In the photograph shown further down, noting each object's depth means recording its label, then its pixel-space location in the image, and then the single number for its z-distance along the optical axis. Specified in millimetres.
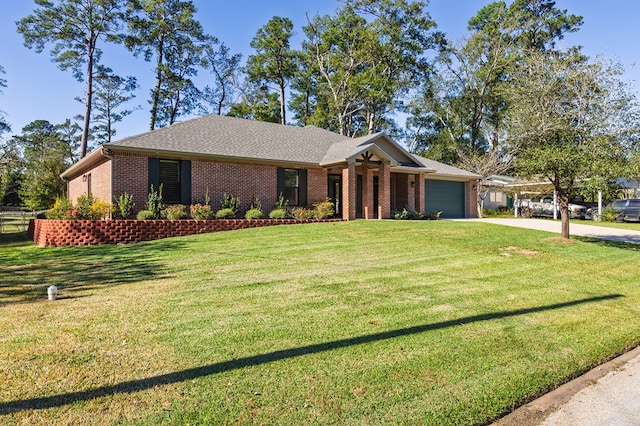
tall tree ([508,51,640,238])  10922
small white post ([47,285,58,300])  5602
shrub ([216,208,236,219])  14547
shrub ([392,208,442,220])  18516
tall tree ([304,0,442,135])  34031
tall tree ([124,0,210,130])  31984
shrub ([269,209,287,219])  15805
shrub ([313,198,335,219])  16531
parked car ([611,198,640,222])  24234
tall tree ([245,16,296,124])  35250
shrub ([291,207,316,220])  16344
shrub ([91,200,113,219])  12930
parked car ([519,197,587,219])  27016
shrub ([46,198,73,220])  12984
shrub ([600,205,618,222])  24688
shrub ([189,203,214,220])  13992
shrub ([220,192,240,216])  15430
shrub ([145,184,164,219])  14016
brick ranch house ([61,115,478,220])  14391
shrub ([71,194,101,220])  12906
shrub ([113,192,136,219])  13547
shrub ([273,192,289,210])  16688
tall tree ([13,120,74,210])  25766
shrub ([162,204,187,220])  13641
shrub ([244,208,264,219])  15178
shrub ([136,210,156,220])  13384
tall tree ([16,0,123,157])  26469
